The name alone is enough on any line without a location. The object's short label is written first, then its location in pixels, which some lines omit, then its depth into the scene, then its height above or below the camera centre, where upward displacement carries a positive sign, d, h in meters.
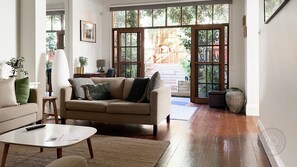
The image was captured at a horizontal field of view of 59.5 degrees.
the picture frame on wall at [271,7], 2.23 +0.71
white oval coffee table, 2.37 -0.56
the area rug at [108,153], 2.79 -0.87
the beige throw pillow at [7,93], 3.84 -0.20
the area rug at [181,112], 5.27 -0.73
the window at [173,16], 7.20 +1.86
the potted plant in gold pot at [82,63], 6.84 +0.44
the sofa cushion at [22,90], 4.16 -0.17
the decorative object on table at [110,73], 7.23 +0.18
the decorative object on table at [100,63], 7.70 +0.49
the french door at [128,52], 7.88 +0.84
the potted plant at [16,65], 4.80 +0.28
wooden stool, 4.57 -0.38
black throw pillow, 4.38 -0.18
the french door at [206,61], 7.04 +0.51
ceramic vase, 5.78 -0.49
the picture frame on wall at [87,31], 7.11 +1.37
